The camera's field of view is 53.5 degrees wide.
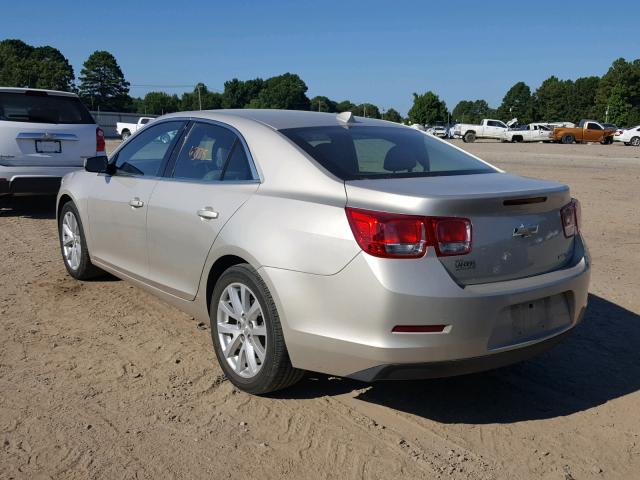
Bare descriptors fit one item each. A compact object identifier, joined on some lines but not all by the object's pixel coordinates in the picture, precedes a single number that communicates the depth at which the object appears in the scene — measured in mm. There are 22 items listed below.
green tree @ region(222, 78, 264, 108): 117744
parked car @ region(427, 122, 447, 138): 66688
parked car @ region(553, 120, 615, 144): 47000
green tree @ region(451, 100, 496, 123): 141750
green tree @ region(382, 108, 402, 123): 136575
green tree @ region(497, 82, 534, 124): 111169
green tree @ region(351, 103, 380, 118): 141525
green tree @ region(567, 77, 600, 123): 104688
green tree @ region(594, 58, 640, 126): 86938
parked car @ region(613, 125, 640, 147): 44562
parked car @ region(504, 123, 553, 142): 48281
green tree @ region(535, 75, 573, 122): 105875
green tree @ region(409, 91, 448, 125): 108812
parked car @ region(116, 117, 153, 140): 45834
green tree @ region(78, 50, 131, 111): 116688
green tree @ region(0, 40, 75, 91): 99812
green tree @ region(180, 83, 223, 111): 108750
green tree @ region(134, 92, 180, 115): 122812
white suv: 8594
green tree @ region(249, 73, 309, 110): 110625
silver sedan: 2994
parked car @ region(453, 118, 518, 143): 48875
